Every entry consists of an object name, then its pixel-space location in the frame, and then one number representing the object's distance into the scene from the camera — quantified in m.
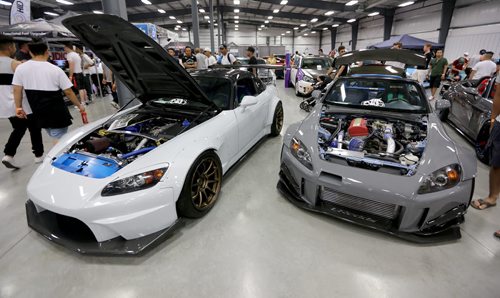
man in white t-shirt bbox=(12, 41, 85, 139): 2.52
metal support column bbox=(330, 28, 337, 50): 26.50
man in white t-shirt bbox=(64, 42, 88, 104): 5.84
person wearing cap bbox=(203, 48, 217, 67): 7.57
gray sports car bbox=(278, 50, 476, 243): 1.70
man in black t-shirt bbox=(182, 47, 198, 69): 7.49
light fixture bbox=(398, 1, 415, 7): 13.14
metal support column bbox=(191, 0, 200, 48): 10.15
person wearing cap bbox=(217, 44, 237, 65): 7.83
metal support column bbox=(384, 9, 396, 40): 16.27
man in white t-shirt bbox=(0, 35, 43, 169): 2.84
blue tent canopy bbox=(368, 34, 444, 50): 11.85
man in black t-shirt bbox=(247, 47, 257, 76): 6.98
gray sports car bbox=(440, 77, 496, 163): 3.35
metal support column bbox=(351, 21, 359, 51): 21.70
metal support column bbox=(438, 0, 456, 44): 11.92
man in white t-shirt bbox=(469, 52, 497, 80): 5.65
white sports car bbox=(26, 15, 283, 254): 1.57
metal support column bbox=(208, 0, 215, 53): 13.47
